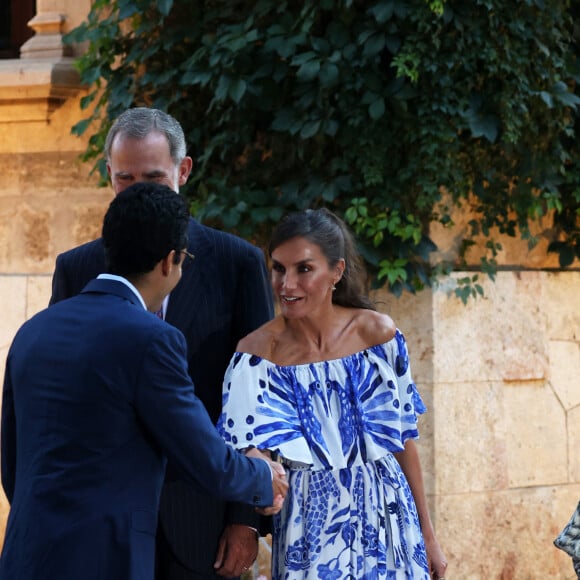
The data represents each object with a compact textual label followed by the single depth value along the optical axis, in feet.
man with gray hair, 18.97
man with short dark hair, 15.17
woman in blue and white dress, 19.89
